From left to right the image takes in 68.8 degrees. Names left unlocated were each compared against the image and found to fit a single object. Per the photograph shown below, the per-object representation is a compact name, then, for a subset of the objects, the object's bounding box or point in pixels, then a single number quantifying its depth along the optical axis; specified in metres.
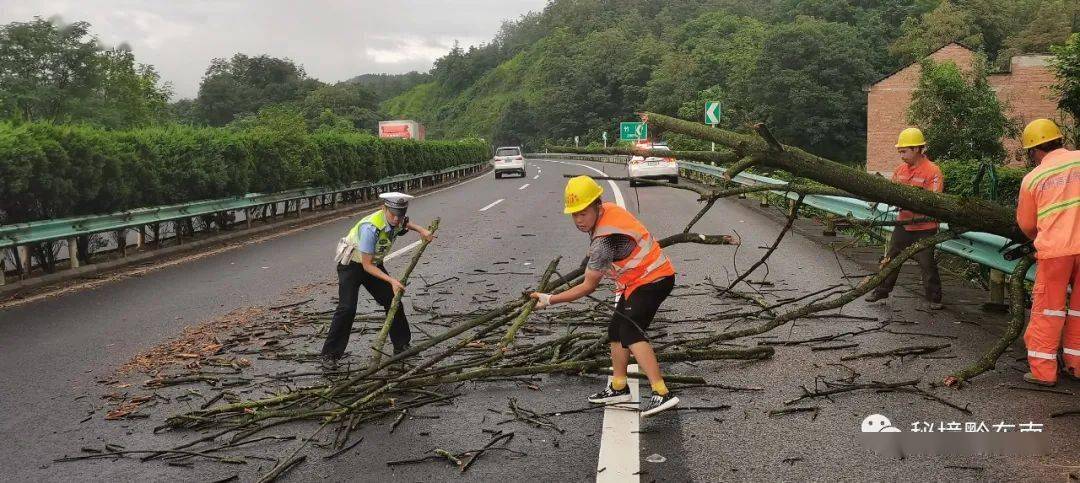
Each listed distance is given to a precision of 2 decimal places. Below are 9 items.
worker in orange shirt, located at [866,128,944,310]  6.99
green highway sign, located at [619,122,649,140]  49.62
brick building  42.41
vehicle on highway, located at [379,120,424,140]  63.12
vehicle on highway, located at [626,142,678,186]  27.47
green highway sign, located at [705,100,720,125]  24.66
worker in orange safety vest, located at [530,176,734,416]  4.54
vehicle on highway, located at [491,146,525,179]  42.03
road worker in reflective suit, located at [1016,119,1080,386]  4.69
